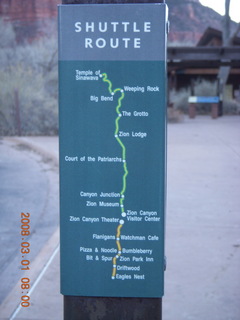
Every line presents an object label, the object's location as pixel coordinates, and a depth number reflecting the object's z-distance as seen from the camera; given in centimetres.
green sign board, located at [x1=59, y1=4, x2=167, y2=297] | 234
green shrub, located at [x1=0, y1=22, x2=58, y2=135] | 1487
